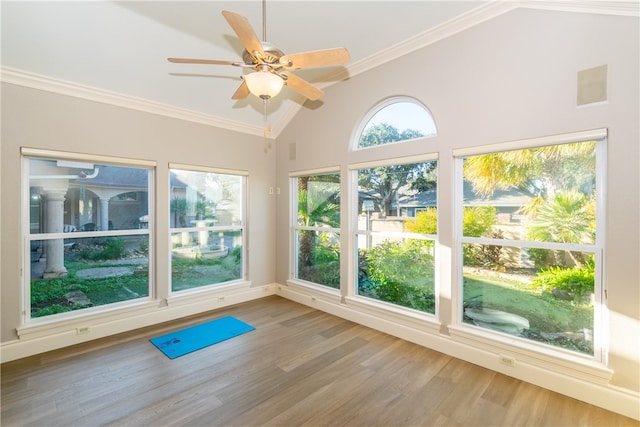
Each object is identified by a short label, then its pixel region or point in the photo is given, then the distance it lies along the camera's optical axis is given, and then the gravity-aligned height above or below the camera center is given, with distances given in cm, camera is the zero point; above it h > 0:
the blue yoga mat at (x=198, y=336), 316 -152
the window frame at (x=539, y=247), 228 -33
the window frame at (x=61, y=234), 305 -26
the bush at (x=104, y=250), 348 -47
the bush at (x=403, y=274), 337 -81
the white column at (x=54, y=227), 324 -16
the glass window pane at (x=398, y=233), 334 -28
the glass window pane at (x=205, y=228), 420 -25
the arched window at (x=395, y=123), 332 +111
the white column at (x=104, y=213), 358 +0
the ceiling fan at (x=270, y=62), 190 +106
